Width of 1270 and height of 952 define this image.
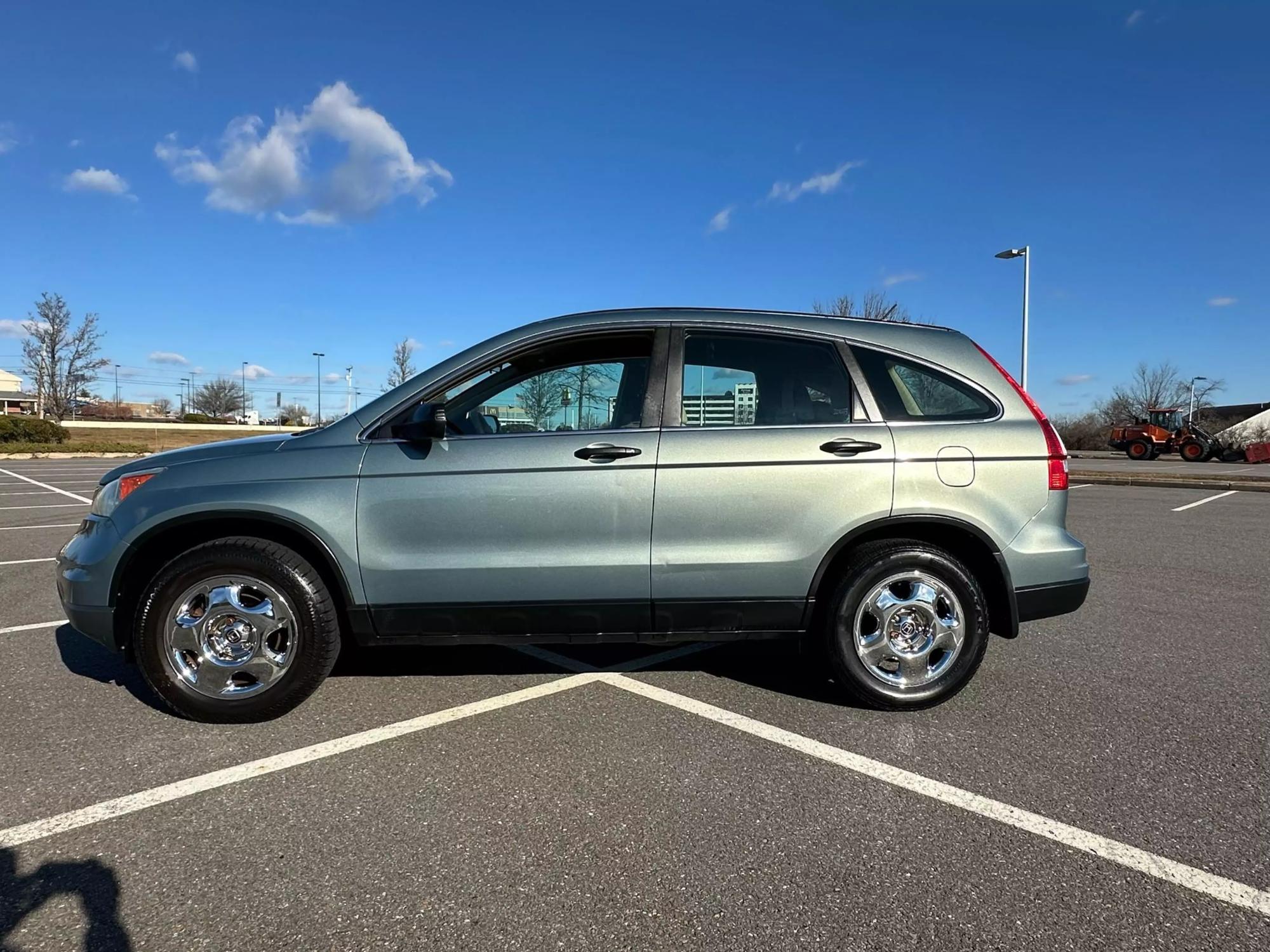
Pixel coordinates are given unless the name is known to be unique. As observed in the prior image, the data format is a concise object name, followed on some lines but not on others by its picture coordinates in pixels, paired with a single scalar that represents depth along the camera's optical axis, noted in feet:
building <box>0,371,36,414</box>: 282.50
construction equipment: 101.45
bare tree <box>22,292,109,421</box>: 142.31
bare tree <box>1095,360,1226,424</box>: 189.78
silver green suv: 10.49
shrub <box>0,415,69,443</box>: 99.91
